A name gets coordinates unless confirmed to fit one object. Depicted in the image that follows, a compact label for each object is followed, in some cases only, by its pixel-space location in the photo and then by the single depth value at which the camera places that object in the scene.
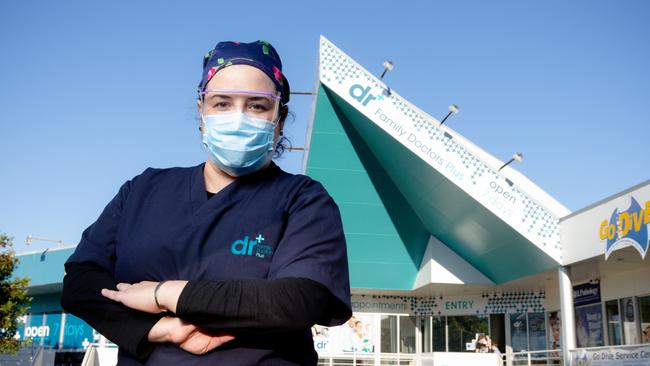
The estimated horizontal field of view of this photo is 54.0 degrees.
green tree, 12.37
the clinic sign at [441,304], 19.12
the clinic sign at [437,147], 13.32
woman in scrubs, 1.41
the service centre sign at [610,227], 10.05
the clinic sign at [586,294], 15.59
